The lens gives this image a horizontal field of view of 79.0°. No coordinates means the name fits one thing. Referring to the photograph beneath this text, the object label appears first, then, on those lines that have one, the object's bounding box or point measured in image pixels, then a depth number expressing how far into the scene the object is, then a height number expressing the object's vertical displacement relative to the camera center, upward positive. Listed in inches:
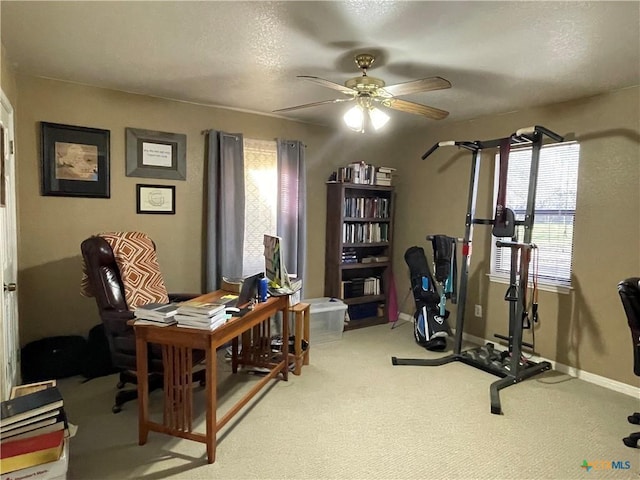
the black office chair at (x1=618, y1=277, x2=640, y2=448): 89.9 -20.5
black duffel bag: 114.8 -45.3
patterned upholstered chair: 99.3 -21.8
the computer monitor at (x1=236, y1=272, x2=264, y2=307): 103.0 -20.8
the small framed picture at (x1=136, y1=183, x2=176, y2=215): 139.3 +4.3
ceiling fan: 89.4 +31.1
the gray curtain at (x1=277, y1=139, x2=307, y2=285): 164.7 +4.5
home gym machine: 123.2 -19.1
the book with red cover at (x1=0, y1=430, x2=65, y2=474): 65.4 -42.2
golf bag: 157.8 -37.4
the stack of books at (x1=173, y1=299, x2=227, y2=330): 83.7 -22.9
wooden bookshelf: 178.7 -15.9
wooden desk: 84.6 -37.3
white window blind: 135.6 +5.9
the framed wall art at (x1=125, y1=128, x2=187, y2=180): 136.5 +20.4
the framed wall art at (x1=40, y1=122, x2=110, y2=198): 122.6 +15.6
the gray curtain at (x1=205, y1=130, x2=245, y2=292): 148.6 +2.3
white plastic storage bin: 161.3 -44.7
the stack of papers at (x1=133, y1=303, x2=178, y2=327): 87.0 -23.6
